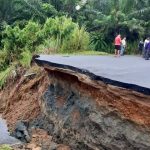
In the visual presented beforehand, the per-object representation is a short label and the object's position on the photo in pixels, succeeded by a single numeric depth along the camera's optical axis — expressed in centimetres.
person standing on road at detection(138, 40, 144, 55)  1844
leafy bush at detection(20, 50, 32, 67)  1513
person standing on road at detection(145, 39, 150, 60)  1549
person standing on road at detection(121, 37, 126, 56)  1720
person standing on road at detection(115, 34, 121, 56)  1673
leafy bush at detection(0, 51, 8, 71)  1711
